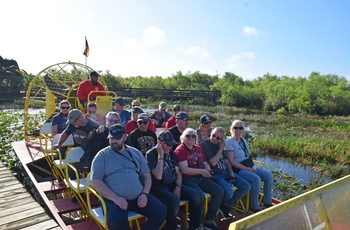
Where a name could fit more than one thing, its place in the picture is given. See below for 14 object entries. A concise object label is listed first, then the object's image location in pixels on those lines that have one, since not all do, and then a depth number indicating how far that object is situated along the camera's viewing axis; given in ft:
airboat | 6.86
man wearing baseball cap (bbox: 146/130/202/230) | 10.82
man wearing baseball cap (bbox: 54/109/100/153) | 14.40
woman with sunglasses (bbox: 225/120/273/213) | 13.82
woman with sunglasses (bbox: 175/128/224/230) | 12.07
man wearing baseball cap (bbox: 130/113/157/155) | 13.35
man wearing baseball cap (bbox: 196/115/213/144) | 15.78
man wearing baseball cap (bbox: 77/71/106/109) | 23.62
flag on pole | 29.27
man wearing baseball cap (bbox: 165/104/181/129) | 19.13
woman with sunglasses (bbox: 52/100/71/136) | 18.15
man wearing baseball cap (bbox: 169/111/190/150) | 15.52
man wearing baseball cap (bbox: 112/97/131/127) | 19.03
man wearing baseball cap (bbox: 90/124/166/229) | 9.74
